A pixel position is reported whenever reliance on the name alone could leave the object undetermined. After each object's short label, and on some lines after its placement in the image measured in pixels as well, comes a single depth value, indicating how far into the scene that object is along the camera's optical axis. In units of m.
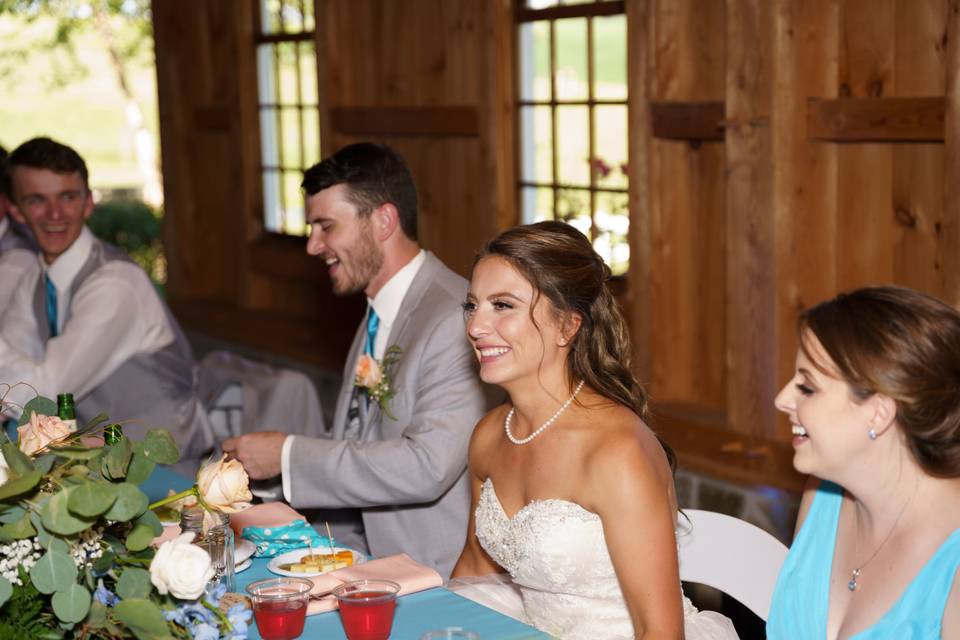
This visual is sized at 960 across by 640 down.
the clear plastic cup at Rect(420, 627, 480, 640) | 1.91
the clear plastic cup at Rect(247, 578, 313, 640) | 2.00
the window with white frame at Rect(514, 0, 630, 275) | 5.09
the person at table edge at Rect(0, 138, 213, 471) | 3.88
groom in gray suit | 3.06
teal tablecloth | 2.10
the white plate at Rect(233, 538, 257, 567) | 2.45
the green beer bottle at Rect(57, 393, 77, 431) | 2.74
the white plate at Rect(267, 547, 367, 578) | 2.43
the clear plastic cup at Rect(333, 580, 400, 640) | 2.00
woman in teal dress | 1.96
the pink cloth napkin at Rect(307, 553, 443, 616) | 2.27
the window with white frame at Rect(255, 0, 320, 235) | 7.28
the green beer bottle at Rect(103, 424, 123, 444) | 2.06
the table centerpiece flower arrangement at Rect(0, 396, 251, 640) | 1.67
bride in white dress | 2.38
